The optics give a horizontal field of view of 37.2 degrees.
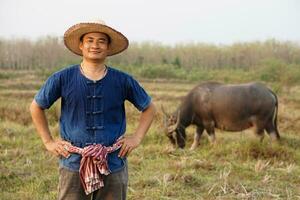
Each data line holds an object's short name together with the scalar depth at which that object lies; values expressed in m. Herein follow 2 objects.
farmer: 2.56
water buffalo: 9.23
